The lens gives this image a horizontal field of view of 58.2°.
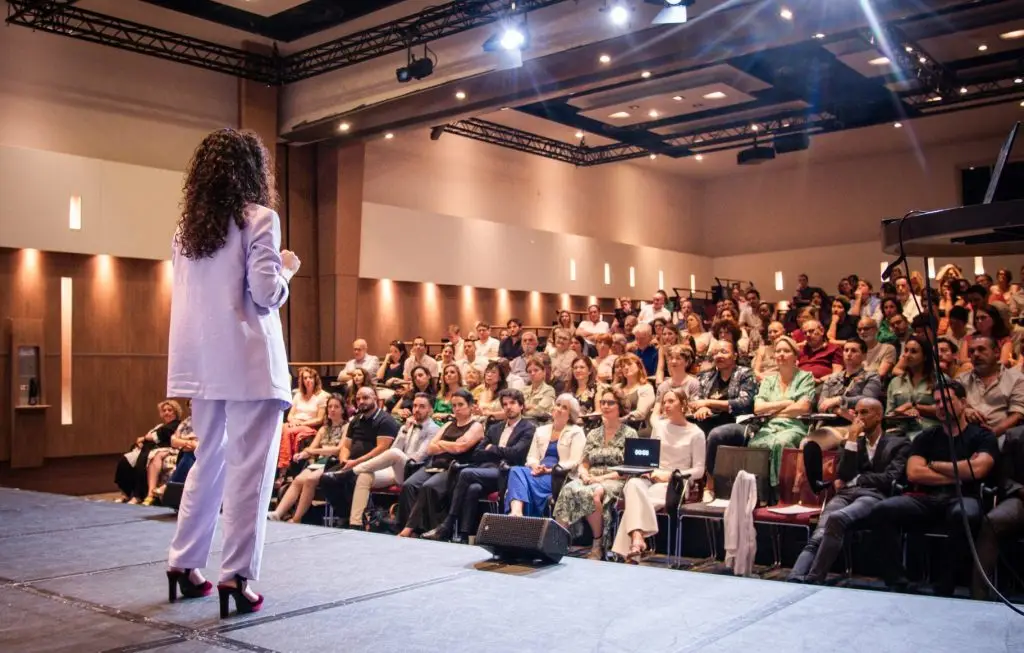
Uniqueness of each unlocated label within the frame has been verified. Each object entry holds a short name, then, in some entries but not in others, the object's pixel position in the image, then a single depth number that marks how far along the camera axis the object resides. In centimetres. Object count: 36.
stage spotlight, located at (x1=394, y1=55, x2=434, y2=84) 951
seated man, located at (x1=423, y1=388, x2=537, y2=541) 602
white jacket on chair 480
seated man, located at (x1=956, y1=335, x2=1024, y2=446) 486
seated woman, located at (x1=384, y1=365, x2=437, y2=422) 790
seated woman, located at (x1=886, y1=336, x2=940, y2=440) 514
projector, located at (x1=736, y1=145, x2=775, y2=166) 1401
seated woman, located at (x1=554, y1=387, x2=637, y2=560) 539
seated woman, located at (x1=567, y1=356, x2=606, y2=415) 709
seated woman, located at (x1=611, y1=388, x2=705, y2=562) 514
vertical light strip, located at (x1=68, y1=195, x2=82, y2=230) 985
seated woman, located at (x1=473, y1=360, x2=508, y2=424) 711
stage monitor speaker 312
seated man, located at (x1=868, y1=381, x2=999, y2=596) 432
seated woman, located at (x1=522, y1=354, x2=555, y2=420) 690
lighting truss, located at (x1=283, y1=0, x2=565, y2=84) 900
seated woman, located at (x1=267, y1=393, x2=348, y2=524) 685
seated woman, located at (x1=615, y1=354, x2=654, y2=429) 628
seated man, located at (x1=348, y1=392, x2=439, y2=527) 668
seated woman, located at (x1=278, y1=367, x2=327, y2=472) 760
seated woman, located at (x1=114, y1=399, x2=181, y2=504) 812
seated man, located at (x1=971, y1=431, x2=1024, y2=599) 410
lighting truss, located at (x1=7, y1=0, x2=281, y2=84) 933
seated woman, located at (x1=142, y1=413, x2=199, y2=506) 782
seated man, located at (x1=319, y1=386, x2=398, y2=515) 680
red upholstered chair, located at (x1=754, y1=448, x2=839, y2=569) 493
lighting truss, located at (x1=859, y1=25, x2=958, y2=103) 988
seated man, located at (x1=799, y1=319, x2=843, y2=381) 685
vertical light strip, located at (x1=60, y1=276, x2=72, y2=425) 988
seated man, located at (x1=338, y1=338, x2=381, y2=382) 1037
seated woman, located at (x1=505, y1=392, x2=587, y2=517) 574
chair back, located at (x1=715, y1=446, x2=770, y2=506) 517
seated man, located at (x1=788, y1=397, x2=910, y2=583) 439
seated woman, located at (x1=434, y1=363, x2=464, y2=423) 748
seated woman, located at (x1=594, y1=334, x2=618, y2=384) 835
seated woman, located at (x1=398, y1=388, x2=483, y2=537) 619
